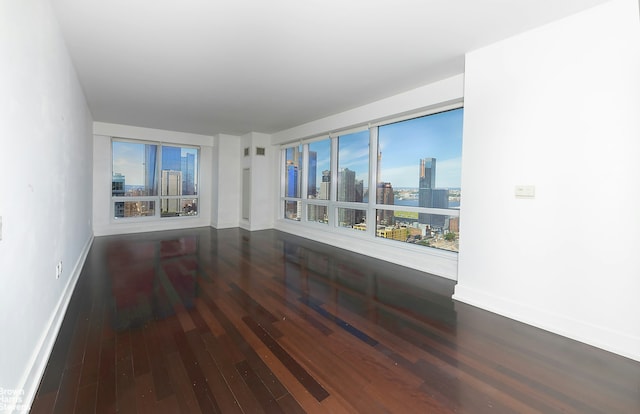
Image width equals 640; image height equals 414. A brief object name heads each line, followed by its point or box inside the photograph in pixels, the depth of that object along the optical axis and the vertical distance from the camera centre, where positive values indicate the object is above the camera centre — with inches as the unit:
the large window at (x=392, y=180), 153.9 +16.8
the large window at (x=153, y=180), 259.4 +20.0
